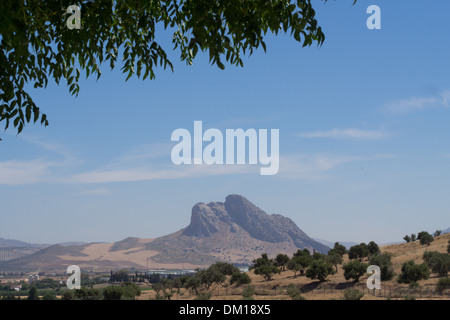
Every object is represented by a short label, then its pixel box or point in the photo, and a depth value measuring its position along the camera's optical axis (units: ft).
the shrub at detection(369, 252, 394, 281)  237.25
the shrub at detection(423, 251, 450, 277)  223.71
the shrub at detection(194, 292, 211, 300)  239.93
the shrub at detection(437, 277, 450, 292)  194.84
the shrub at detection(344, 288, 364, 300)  195.89
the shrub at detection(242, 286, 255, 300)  232.94
